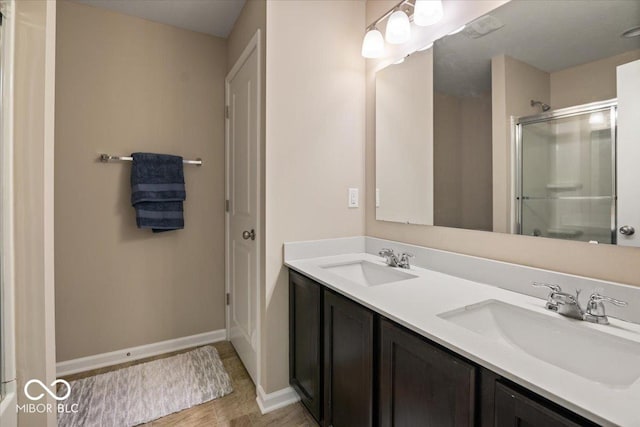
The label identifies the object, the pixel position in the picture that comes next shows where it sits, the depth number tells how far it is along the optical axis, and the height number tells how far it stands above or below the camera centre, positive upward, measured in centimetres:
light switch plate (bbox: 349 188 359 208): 189 +10
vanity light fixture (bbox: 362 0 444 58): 139 +96
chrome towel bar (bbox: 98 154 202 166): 205 +38
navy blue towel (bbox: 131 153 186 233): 208 +16
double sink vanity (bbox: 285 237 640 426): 62 -37
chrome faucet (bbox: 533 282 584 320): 90 -28
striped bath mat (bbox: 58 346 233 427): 159 -107
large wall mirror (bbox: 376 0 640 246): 92 +35
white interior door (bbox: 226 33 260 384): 179 +6
